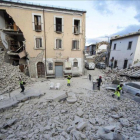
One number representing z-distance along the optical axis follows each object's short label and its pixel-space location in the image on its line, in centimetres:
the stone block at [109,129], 382
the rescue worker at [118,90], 756
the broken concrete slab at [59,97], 703
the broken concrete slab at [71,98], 669
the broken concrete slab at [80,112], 523
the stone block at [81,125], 407
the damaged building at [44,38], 1330
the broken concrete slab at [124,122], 441
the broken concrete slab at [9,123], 442
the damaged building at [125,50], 1686
